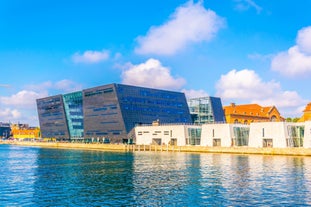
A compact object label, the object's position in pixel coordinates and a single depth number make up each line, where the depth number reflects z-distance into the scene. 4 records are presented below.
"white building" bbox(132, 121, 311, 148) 108.06
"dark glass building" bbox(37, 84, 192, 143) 162.38
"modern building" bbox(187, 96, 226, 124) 189.75
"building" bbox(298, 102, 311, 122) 168.88
